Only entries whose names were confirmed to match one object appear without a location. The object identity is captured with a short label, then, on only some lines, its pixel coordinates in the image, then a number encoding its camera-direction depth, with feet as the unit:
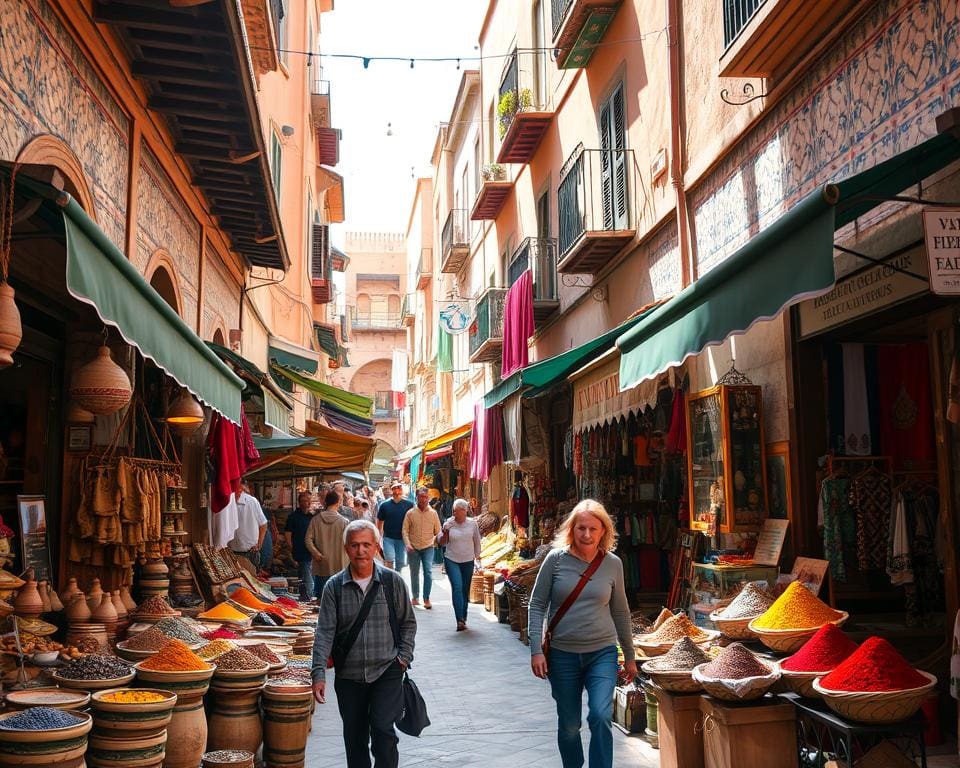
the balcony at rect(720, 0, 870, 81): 21.61
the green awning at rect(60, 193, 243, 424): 13.57
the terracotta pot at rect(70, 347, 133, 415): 20.15
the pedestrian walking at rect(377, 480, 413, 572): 51.83
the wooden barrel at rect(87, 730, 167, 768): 16.74
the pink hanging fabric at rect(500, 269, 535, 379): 53.36
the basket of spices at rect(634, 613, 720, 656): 24.02
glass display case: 25.80
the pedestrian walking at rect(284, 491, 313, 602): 48.14
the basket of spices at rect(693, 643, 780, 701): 17.83
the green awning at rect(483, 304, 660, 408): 35.19
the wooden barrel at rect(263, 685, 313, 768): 20.90
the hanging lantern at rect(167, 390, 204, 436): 28.02
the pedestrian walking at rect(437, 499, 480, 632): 43.95
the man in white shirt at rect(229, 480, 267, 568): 41.16
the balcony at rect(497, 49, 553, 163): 54.54
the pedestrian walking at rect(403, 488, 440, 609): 47.91
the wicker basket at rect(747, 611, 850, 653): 19.67
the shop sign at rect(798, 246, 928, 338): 19.47
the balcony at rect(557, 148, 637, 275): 39.63
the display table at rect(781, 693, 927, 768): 15.81
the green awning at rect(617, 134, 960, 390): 15.49
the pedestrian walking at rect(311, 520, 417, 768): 17.52
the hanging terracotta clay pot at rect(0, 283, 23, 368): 13.84
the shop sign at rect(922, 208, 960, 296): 15.05
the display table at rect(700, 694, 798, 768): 17.92
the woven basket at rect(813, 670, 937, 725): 15.66
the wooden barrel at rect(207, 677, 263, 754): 20.66
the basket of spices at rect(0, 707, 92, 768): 14.80
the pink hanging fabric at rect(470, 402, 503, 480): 51.49
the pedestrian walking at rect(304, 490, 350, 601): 42.09
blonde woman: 18.49
